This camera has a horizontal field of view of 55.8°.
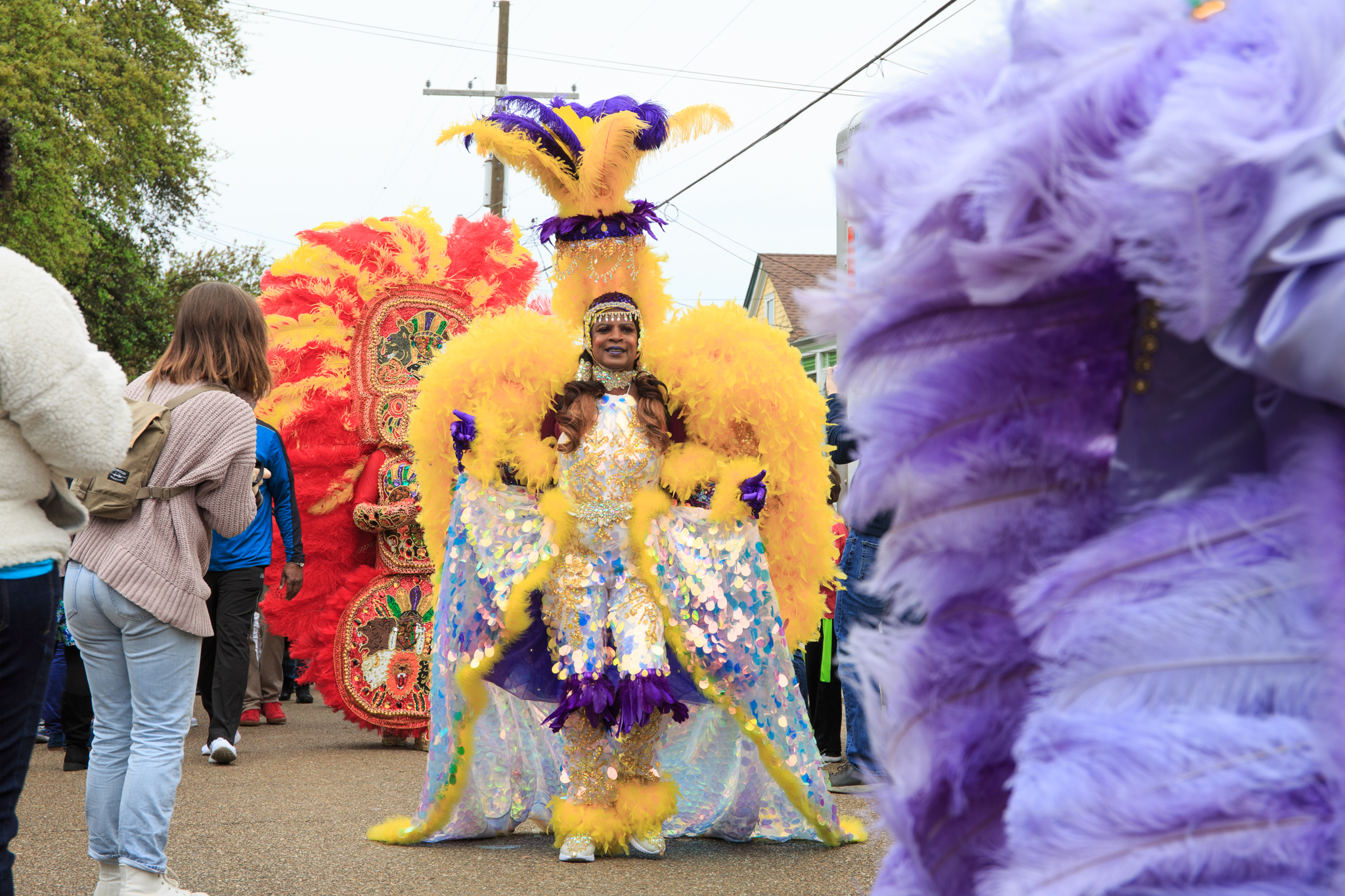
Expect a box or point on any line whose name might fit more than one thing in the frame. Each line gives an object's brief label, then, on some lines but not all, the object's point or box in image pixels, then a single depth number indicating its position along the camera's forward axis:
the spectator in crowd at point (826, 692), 6.89
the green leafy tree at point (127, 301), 24.12
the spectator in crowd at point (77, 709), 6.12
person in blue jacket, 6.48
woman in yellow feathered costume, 4.58
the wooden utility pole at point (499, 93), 20.88
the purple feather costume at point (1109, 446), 1.27
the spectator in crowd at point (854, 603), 5.45
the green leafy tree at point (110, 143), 17.61
